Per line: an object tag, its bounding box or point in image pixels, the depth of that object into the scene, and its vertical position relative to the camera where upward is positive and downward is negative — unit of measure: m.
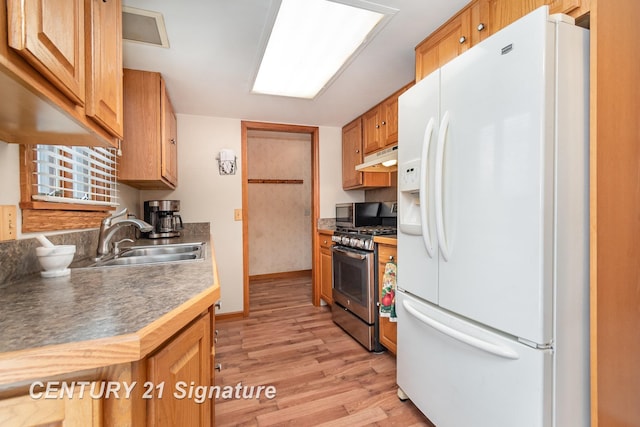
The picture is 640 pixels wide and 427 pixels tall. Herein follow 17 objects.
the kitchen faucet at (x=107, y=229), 1.45 -0.09
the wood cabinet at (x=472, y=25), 1.06 +0.84
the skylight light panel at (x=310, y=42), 1.40 +0.98
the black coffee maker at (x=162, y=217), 2.49 -0.05
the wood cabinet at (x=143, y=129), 1.90 +0.56
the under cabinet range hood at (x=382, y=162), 2.16 +0.41
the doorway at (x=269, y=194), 4.68 +0.29
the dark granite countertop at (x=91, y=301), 0.54 -0.23
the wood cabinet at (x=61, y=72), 0.54 +0.33
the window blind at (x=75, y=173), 1.20 +0.20
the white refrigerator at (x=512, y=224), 0.92 -0.05
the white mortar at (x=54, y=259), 1.01 -0.17
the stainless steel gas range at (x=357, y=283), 2.22 -0.62
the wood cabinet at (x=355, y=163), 3.07 +0.53
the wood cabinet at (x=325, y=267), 3.10 -0.63
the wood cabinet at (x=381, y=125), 2.48 +0.80
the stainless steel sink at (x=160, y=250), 1.81 -0.25
